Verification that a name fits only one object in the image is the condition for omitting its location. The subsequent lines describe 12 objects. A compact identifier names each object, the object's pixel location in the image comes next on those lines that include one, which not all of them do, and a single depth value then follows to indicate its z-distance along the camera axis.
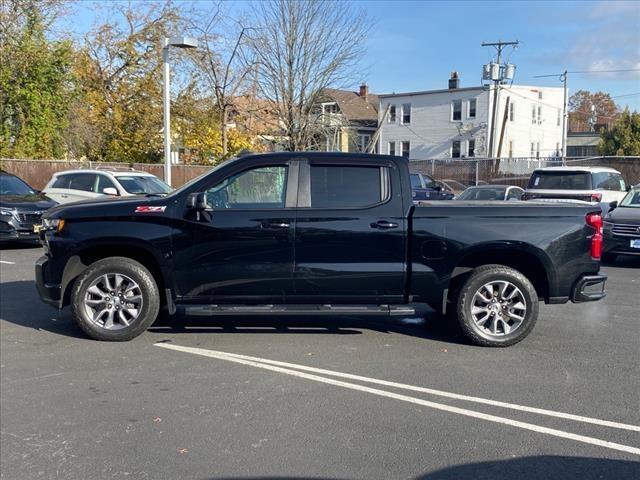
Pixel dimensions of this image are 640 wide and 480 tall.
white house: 44.50
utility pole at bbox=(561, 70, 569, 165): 44.83
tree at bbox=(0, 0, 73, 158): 21.64
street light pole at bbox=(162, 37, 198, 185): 14.38
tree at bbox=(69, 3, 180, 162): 25.25
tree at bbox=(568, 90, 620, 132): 84.69
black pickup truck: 6.12
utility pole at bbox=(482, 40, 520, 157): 39.66
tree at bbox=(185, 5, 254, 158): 22.94
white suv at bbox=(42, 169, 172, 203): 14.09
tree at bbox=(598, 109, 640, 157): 47.02
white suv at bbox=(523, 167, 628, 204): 14.25
